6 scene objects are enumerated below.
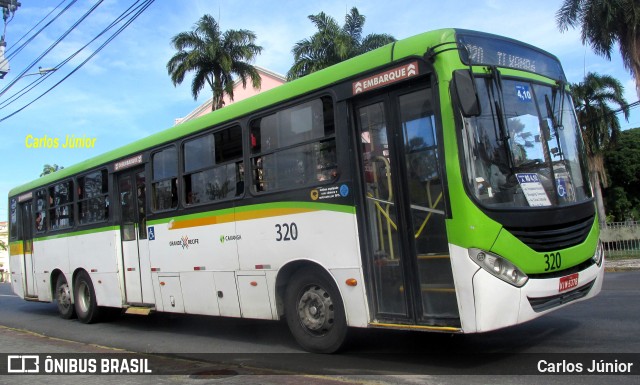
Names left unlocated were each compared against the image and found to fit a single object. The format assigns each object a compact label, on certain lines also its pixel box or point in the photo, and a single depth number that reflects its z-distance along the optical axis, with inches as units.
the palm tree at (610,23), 939.6
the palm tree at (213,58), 1154.0
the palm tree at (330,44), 1039.6
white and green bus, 202.5
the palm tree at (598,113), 1368.1
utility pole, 557.9
